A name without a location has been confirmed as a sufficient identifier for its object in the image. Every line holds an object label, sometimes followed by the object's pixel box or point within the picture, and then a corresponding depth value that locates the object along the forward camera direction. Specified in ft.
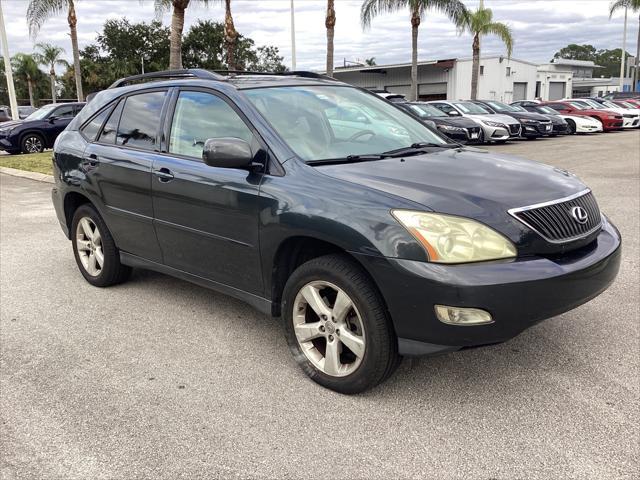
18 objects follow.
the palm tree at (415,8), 84.69
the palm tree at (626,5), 130.03
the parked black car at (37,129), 57.77
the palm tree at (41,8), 76.18
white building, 164.96
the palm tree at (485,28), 97.25
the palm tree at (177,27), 45.68
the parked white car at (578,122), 77.01
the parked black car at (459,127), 56.80
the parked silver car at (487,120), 58.65
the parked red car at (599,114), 80.33
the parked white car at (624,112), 82.74
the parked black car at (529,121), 66.69
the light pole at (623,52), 172.45
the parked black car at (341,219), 8.91
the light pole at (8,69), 71.56
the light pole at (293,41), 92.99
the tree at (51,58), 198.18
